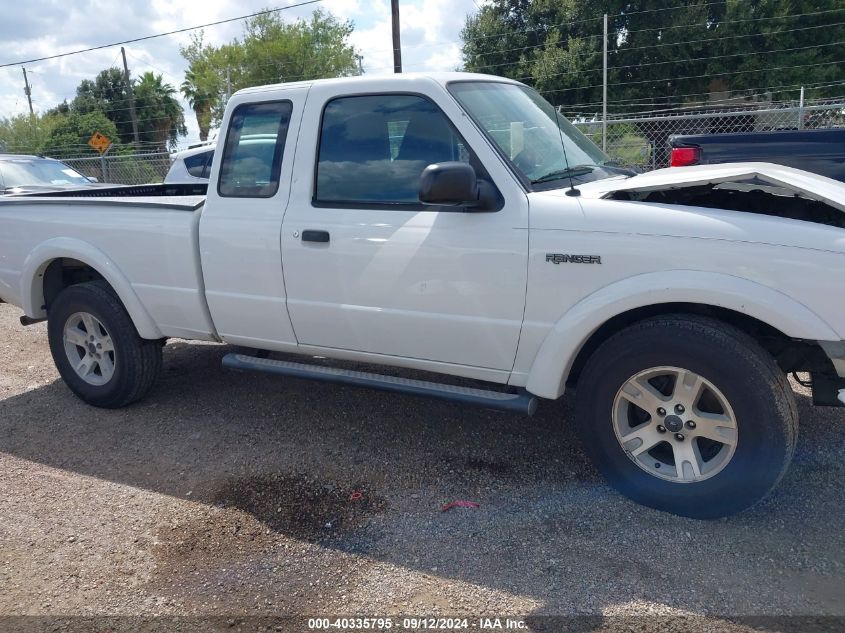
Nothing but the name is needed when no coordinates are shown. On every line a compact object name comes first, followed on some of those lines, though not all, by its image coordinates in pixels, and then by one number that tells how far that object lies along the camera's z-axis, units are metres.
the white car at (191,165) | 10.32
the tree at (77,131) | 34.78
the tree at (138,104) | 46.16
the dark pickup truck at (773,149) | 5.89
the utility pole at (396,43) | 17.64
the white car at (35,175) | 11.05
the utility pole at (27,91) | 48.19
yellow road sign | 21.20
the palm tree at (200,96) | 52.16
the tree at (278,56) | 48.34
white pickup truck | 3.08
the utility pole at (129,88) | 36.66
